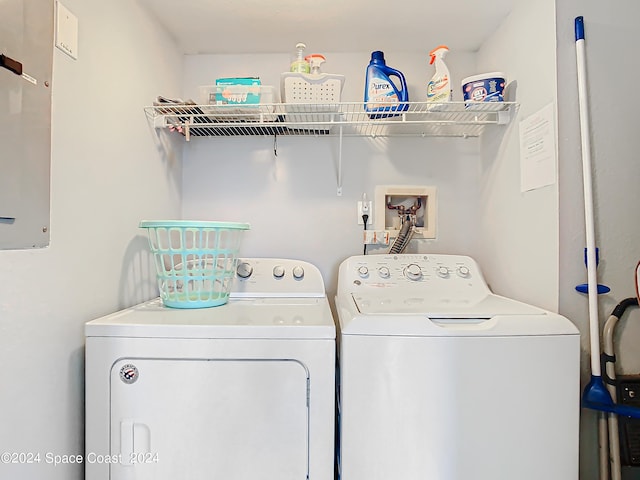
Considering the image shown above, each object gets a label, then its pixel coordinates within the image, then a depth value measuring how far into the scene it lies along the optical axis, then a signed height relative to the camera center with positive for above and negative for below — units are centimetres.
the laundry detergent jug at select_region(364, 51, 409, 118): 152 +67
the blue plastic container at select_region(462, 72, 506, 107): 144 +63
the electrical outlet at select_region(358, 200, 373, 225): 184 +19
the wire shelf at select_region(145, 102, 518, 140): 151 +58
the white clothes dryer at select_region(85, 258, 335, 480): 103 -42
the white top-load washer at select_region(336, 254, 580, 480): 101 -43
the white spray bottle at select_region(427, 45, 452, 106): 148 +68
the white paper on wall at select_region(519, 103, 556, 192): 123 +35
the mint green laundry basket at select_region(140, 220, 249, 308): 125 -8
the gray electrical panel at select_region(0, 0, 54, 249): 82 +31
